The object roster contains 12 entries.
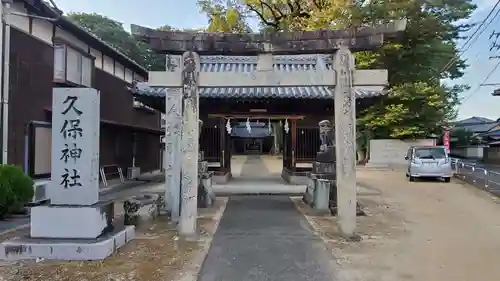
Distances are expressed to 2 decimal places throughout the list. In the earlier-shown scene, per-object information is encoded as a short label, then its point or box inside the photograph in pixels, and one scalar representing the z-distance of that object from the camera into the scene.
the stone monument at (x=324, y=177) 11.53
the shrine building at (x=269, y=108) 15.35
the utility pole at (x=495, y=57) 14.78
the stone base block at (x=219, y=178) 18.50
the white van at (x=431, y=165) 20.29
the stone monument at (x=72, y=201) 6.47
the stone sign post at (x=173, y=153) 10.27
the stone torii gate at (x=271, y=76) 8.30
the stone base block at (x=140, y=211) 9.19
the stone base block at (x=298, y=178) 18.11
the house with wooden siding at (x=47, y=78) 12.20
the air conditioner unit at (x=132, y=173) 21.41
